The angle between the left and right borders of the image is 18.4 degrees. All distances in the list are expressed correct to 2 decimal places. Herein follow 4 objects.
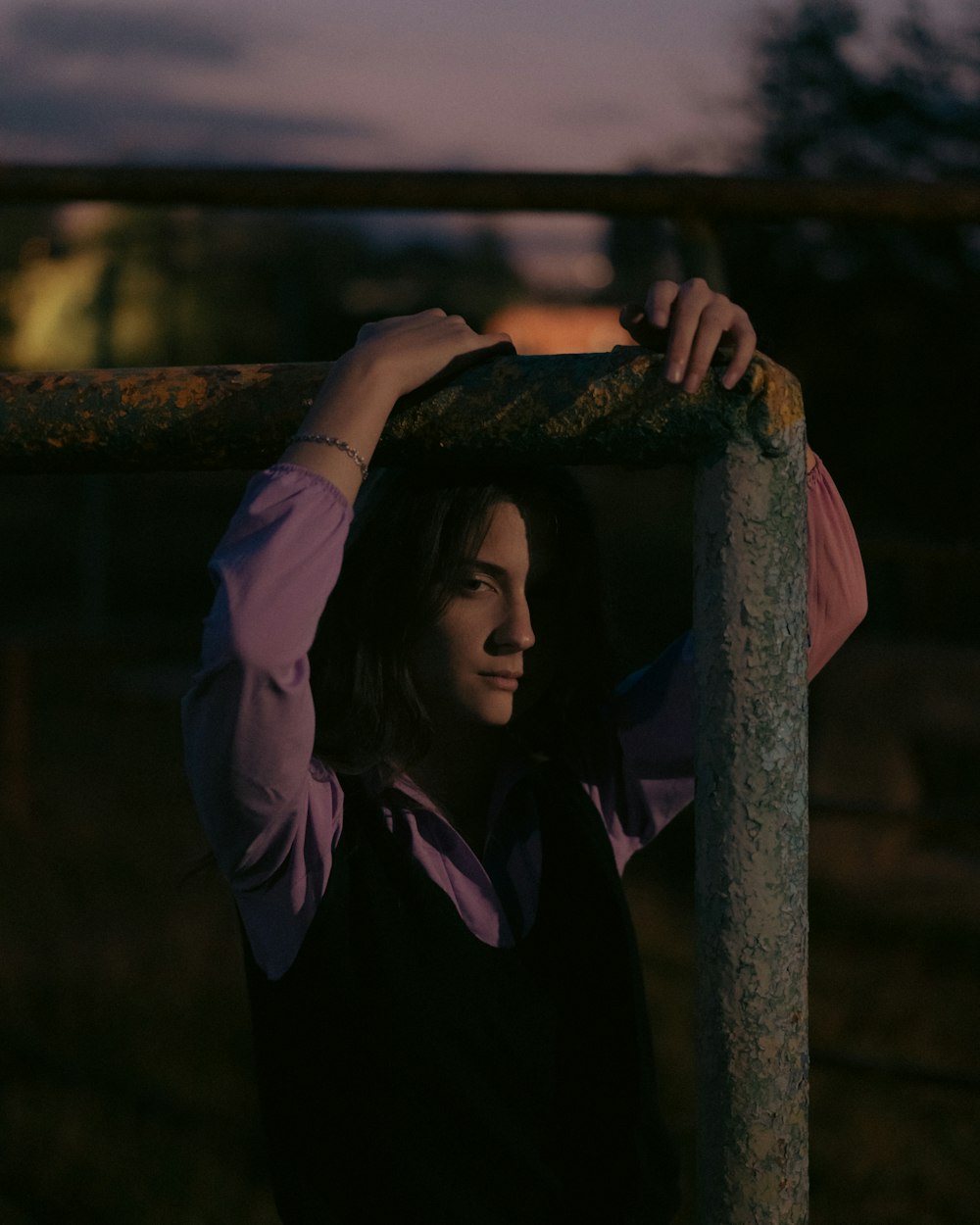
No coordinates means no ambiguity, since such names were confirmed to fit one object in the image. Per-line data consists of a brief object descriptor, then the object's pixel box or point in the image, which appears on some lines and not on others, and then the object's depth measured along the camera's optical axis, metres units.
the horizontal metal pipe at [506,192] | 2.40
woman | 1.84
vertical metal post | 1.74
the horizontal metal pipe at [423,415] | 1.73
